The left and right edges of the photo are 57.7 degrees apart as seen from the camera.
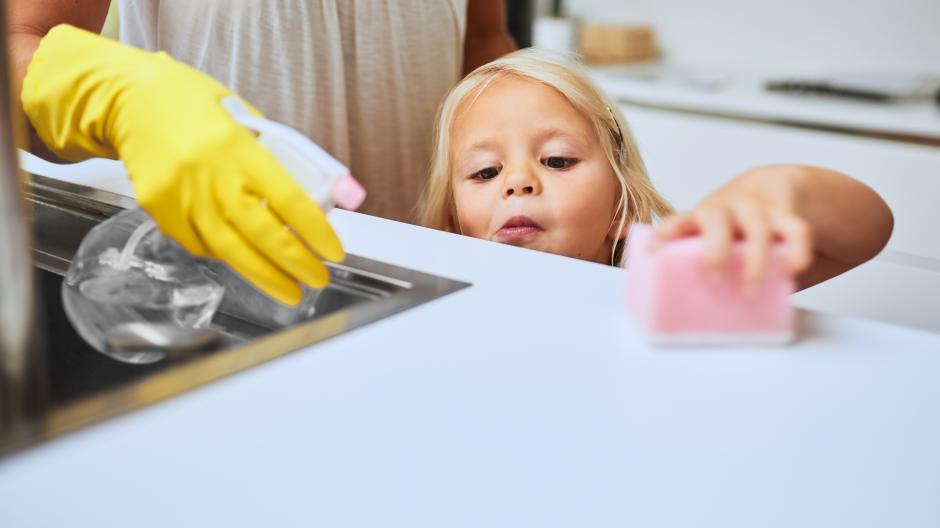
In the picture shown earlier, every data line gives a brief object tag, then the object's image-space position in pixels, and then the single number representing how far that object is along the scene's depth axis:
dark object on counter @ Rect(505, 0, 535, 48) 2.72
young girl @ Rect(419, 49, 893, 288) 1.17
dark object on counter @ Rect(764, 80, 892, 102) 2.15
